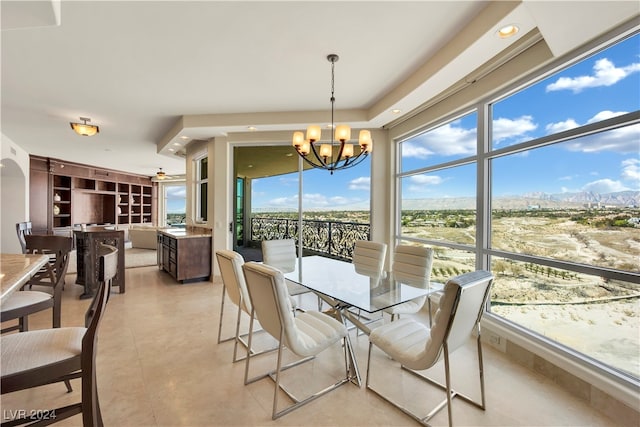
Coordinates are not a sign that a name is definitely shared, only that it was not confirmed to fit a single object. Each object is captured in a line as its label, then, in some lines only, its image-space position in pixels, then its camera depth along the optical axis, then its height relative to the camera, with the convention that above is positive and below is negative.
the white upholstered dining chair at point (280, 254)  3.38 -0.52
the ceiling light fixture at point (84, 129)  4.18 +1.22
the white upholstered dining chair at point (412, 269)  2.49 -0.58
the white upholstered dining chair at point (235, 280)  2.27 -0.57
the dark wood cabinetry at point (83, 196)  7.50 +0.48
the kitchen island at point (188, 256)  4.67 -0.75
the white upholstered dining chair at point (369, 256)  3.18 -0.52
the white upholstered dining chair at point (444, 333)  1.52 -0.77
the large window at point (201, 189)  5.93 +0.47
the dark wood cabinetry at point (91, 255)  4.05 -0.65
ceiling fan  11.25 +1.31
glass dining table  2.10 -0.64
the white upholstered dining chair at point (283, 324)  1.69 -0.76
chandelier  2.63 +0.67
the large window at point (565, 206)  1.94 +0.05
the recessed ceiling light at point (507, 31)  2.06 +1.33
